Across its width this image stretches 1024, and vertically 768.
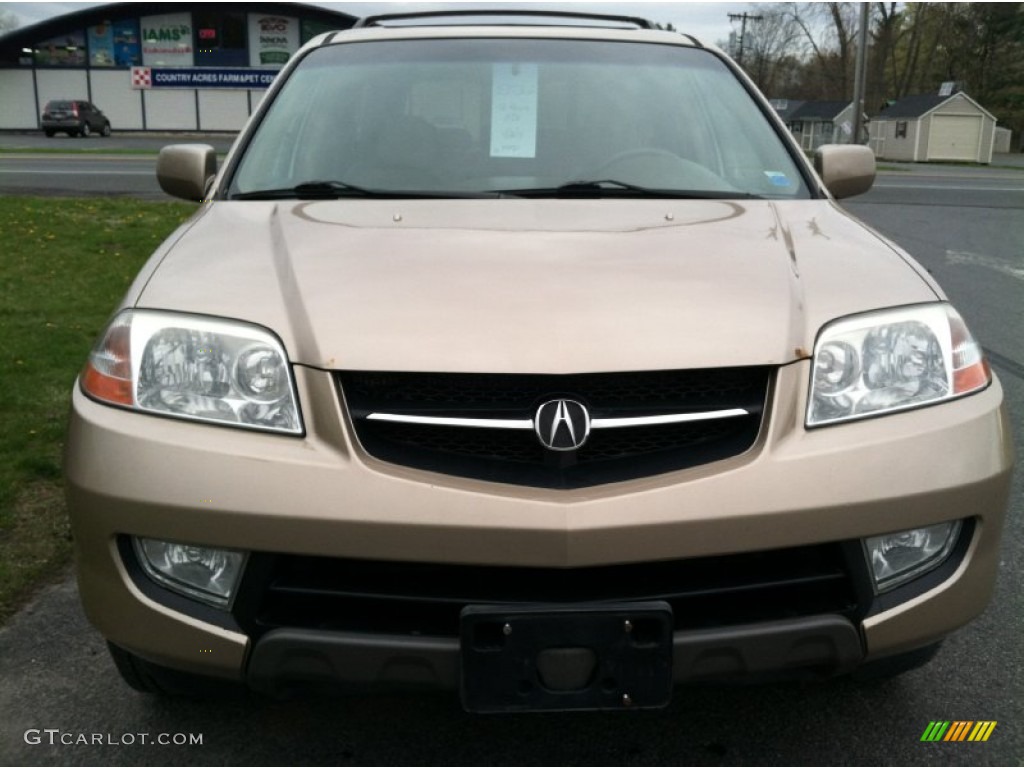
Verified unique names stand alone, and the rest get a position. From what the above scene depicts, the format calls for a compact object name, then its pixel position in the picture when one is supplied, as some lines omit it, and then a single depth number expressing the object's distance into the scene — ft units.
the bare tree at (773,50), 252.62
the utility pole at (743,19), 255.60
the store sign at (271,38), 173.06
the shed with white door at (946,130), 196.75
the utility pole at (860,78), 78.79
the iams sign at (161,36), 174.40
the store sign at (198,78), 171.01
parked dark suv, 141.90
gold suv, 6.12
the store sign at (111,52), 175.63
